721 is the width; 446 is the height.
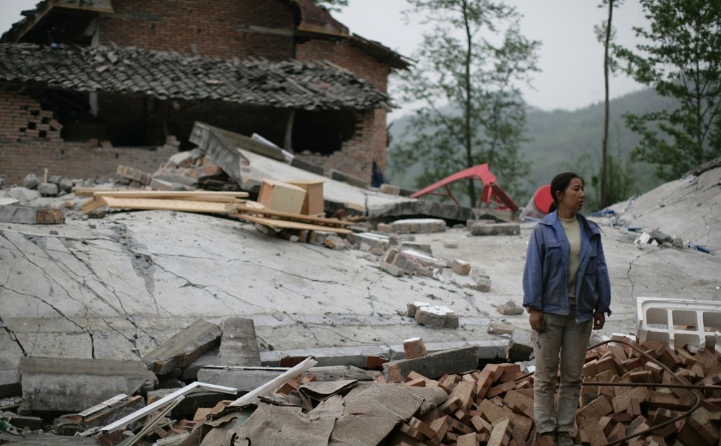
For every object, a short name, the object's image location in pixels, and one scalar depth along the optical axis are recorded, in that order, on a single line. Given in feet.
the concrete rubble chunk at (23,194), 41.68
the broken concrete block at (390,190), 50.08
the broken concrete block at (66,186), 46.13
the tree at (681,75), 67.26
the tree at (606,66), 68.23
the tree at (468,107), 82.58
